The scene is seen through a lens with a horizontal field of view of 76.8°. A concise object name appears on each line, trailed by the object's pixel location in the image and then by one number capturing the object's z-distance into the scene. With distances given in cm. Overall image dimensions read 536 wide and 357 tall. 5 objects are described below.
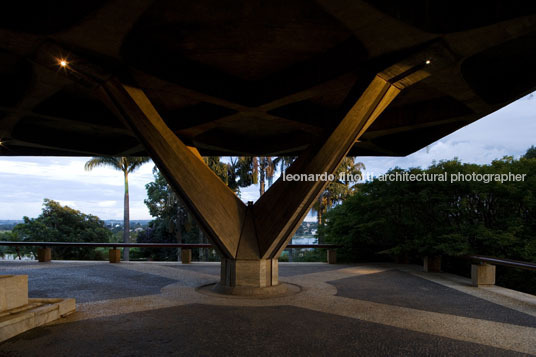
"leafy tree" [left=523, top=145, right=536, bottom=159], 3529
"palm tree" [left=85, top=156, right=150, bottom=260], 3041
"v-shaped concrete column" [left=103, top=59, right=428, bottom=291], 902
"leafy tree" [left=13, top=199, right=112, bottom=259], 2991
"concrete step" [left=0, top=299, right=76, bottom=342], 543
